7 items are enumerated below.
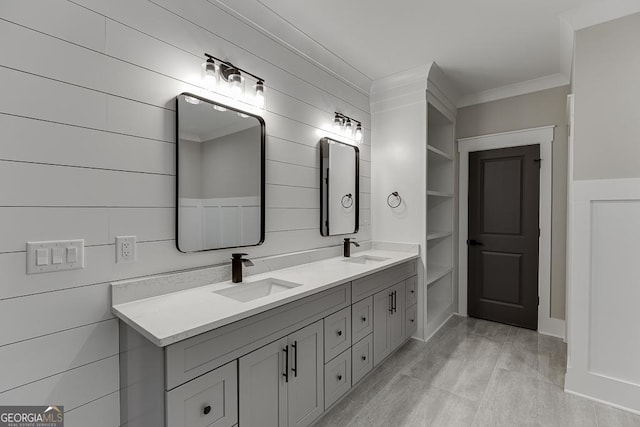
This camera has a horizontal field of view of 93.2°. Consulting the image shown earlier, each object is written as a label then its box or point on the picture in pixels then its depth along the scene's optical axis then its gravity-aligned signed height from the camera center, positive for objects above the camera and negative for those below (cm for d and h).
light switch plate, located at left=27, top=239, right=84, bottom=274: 119 -18
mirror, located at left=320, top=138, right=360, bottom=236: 262 +21
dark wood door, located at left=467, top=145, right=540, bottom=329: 320 -27
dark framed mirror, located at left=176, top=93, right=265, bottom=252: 165 +21
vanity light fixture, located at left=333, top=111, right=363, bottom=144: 274 +79
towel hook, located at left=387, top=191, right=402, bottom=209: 310 +11
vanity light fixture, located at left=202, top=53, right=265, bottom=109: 174 +80
